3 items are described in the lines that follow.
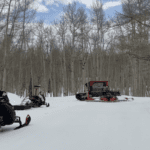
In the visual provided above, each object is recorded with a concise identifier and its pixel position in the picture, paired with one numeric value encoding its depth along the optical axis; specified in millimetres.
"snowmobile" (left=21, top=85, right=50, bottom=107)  10305
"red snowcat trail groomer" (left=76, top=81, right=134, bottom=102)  15726
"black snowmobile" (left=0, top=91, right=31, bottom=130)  4676
